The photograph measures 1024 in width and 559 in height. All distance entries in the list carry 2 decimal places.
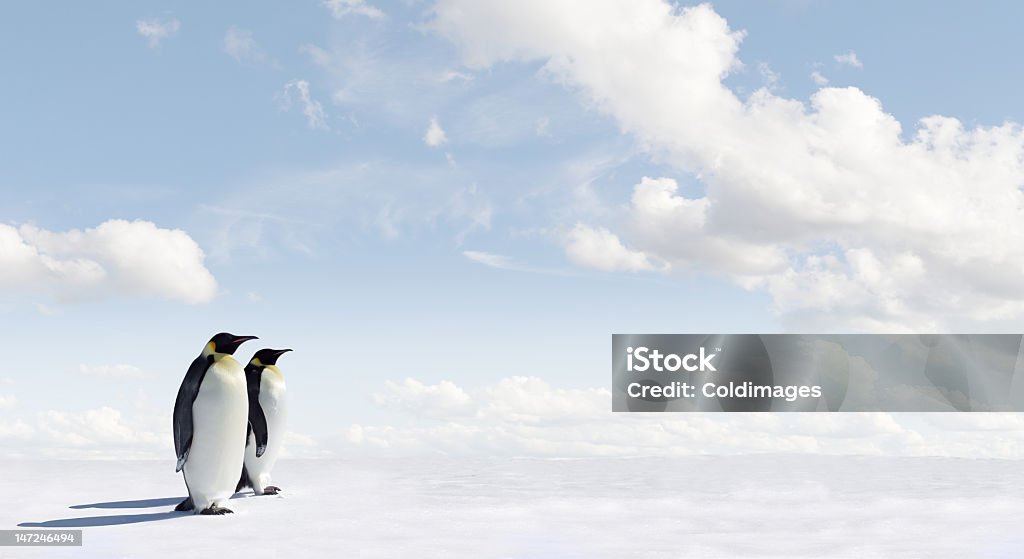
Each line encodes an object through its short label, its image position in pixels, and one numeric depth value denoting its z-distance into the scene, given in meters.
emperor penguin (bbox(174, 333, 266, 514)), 8.45
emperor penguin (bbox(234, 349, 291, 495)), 9.98
